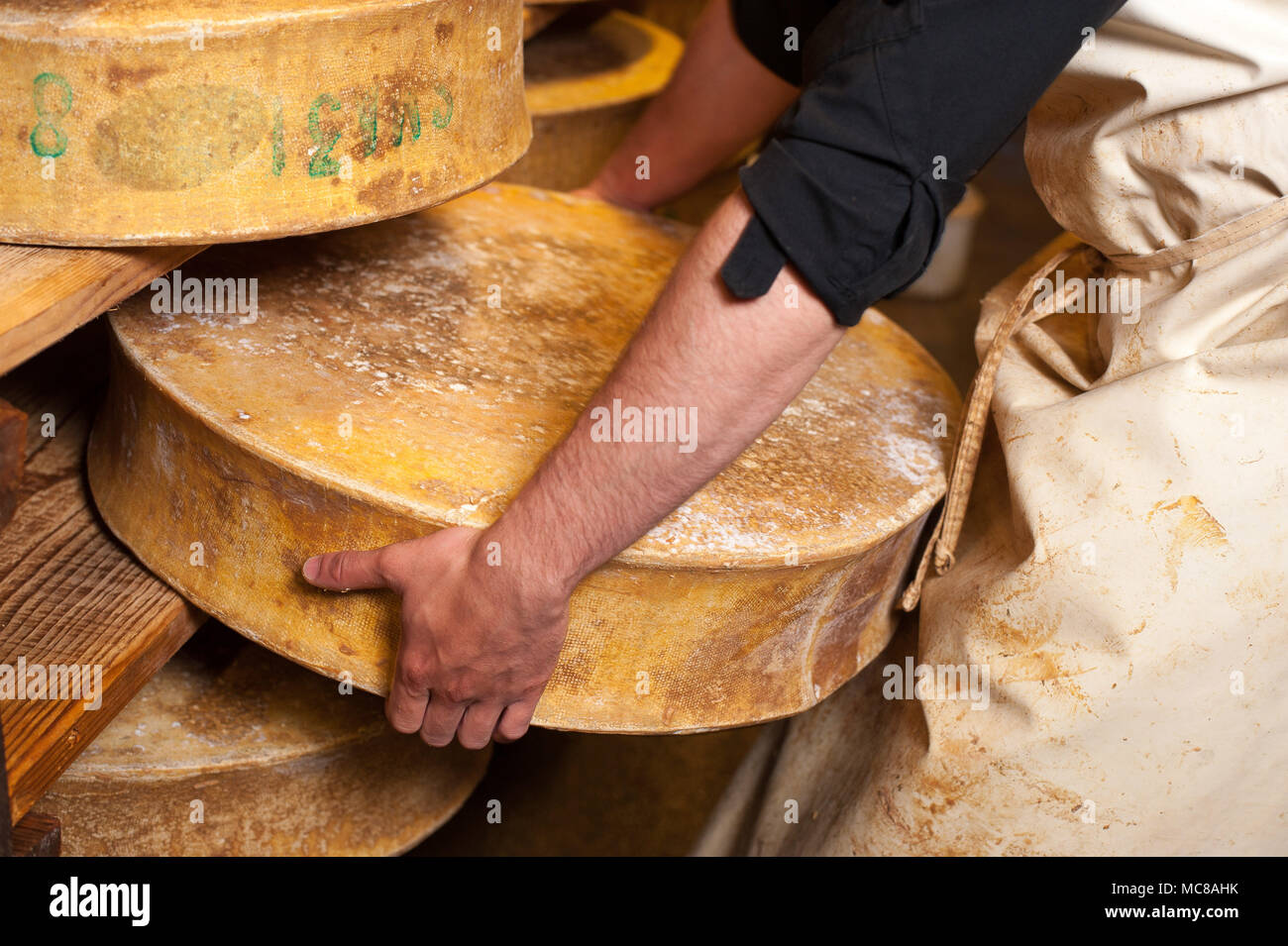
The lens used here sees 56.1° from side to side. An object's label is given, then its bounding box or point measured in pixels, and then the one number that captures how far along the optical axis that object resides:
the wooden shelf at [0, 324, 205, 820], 1.10
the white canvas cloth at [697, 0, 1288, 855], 1.08
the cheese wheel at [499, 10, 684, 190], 2.24
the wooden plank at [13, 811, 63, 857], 1.10
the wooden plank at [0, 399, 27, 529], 0.88
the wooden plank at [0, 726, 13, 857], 1.02
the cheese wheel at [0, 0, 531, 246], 0.95
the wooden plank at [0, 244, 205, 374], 0.94
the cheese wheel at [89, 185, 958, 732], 1.09
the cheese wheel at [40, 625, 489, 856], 1.35
